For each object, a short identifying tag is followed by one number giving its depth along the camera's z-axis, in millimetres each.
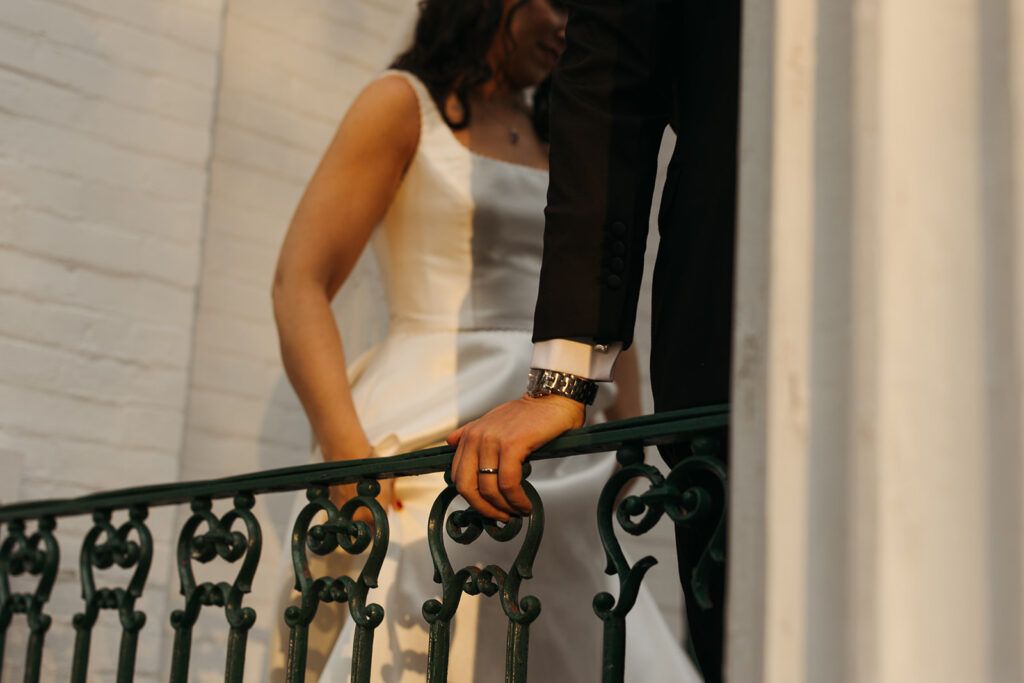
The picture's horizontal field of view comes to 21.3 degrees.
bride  2869
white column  1922
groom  2388
